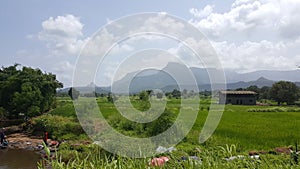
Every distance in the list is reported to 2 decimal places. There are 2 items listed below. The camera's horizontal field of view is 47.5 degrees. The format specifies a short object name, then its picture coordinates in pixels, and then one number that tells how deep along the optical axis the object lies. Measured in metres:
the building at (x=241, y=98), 32.88
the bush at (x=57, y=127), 11.62
